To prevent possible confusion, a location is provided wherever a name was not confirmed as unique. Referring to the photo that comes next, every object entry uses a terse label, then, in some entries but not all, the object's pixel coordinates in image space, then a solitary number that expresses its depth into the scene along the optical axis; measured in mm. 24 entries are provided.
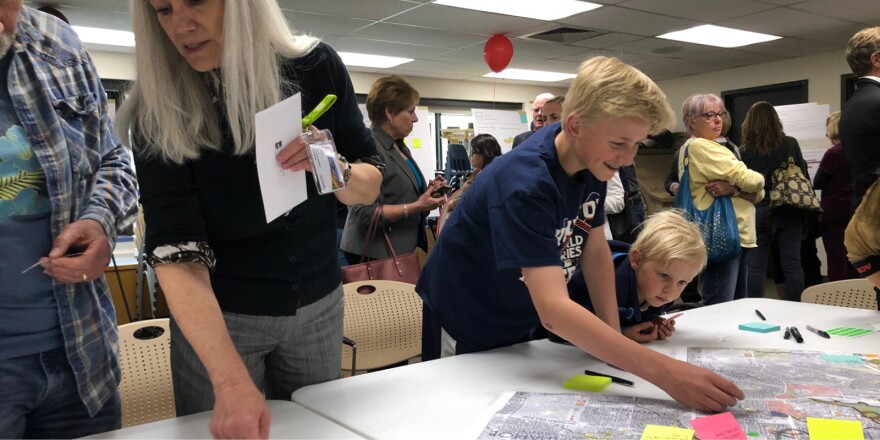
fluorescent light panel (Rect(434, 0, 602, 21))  5140
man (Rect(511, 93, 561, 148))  3752
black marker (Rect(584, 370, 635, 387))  1196
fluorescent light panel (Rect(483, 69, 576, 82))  8673
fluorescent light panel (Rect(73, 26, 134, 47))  5705
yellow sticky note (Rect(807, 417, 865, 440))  931
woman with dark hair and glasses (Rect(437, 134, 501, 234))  4398
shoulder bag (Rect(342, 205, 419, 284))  2320
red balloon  6094
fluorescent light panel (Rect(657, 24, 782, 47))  6379
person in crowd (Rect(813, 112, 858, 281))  4070
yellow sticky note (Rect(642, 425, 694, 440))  935
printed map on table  966
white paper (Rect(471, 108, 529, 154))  7453
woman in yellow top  3055
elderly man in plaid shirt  1007
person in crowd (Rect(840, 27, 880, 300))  2332
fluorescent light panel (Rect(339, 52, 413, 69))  7203
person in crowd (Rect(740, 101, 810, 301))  4043
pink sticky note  943
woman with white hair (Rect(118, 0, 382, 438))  942
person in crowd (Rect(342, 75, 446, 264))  2611
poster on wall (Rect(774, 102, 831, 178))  6590
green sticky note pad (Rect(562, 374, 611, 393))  1175
